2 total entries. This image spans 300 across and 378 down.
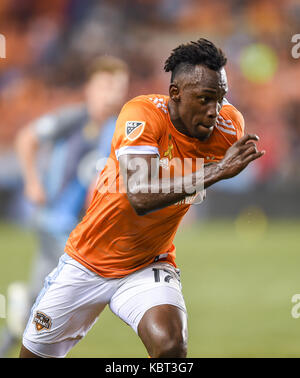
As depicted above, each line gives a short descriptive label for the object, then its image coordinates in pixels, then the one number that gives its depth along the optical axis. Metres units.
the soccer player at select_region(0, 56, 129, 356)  13.34
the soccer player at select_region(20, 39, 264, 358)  7.32
